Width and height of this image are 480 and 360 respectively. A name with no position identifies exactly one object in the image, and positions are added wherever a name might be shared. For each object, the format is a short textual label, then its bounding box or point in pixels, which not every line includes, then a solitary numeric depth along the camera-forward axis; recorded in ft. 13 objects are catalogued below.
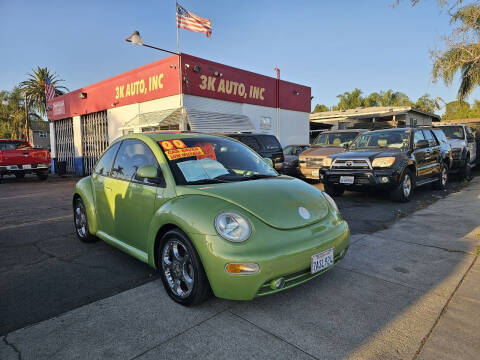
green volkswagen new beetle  7.62
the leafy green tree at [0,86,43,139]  149.67
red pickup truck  45.14
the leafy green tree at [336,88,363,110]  139.01
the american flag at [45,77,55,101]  76.69
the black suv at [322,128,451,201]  22.04
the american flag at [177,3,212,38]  43.14
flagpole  43.14
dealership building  44.93
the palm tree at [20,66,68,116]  133.83
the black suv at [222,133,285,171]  32.14
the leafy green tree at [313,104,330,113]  177.37
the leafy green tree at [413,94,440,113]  150.92
